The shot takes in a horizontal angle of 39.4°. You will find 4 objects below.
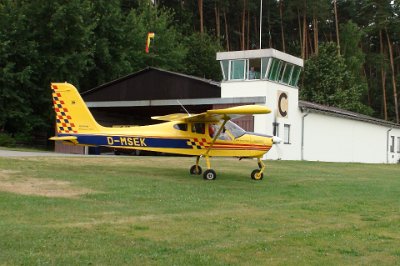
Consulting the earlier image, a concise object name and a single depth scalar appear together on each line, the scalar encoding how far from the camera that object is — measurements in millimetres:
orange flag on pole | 42759
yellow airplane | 18078
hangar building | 31359
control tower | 31141
